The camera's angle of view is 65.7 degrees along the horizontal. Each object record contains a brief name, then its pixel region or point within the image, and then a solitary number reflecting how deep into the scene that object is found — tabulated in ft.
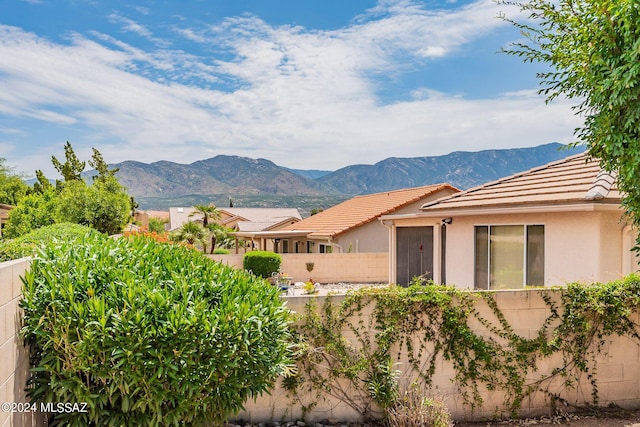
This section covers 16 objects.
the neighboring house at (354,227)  91.45
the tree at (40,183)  156.73
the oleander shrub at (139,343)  13.48
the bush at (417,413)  19.80
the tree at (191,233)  96.37
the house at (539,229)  29.12
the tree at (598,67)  17.37
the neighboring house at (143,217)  233.39
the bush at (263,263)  81.30
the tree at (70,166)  151.23
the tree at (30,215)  92.59
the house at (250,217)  130.41
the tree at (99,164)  165.99
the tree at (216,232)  107.55
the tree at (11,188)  168.05
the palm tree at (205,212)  116.16
